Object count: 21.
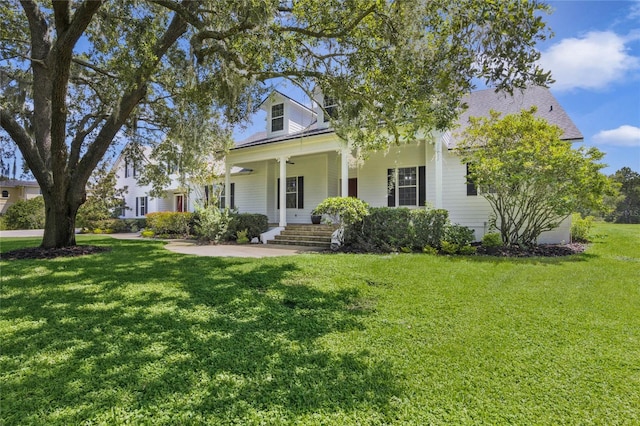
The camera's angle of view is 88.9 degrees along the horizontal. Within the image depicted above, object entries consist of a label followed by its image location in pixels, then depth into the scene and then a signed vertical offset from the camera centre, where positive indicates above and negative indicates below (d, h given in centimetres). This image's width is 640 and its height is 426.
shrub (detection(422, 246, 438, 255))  879 -96
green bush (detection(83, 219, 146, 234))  1947 -63
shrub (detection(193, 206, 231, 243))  1259 -33
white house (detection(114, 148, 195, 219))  2333 +104
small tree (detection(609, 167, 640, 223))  3408 +151
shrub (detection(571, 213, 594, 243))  1192 -53
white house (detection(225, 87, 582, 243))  1162 +189
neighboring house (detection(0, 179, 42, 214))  3206 +226
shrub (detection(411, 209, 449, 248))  934 -39
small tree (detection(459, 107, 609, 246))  825 +113
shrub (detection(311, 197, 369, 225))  962 +16
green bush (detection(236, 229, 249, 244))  1256 -91
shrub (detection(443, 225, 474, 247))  908 -58
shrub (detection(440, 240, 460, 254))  874 -88
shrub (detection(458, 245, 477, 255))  876 -95
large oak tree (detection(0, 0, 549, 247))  512 +303
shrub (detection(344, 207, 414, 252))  942 -50
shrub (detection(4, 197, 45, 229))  2142 -16
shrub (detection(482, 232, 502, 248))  928 -73
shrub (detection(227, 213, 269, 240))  1305 -42
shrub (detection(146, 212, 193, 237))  1540 -44
